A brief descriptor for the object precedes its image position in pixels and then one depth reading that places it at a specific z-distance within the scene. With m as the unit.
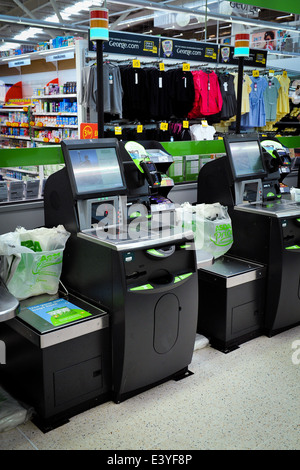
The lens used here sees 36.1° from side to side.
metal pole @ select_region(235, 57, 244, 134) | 4.12
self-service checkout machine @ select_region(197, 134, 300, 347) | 3.23
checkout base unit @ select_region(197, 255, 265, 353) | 3.17
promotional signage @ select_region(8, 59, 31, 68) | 10.28
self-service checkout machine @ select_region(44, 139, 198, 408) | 2.47
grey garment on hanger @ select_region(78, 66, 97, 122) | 6.77
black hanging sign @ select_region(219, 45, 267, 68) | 8.27
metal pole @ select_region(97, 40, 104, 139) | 3.11
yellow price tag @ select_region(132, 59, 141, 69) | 7.20
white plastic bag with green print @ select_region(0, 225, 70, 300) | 2.53
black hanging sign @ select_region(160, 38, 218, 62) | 7.55
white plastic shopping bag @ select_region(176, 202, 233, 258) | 3.29
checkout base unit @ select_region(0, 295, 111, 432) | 2.33
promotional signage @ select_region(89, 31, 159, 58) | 6.88
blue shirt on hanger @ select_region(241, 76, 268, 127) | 8.52
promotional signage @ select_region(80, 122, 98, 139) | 4.97
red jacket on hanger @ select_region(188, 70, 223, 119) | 7.89
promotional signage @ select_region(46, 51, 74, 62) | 7.85
